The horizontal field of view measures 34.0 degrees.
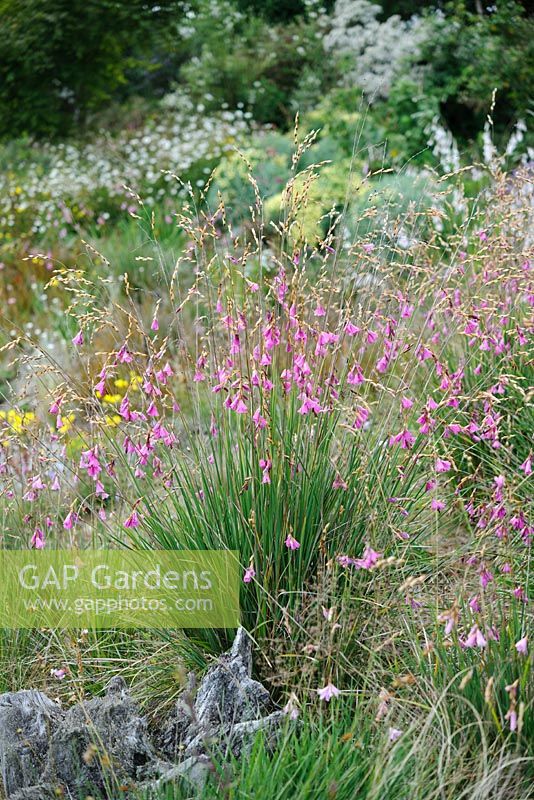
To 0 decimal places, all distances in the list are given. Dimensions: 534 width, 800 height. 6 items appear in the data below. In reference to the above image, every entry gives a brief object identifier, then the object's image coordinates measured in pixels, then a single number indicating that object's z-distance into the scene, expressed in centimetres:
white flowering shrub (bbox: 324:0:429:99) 1113
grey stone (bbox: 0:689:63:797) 214
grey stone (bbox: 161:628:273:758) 221
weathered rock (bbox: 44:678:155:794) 210
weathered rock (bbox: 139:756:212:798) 196
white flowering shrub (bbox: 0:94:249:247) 881
